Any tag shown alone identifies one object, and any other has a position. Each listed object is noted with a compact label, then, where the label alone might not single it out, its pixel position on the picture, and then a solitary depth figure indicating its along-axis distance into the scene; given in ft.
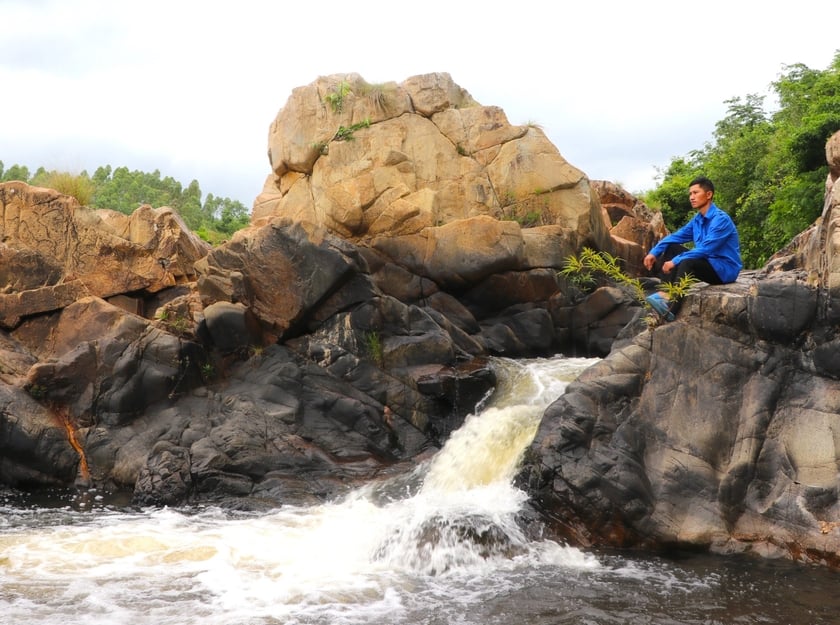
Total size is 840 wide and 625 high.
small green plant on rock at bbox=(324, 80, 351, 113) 60.70
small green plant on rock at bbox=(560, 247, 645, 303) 55.62
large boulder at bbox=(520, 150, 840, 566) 28.27
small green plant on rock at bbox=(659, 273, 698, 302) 30.91
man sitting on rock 30.01
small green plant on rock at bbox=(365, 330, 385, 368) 44.09
